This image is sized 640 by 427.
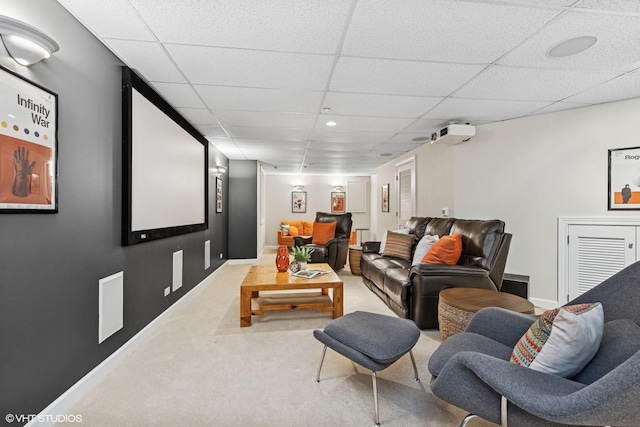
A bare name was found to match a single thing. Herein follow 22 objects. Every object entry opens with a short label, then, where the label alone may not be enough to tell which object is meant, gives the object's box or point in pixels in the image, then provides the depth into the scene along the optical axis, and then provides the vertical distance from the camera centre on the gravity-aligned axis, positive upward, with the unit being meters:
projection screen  2.24 +0.40
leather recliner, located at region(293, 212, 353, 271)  5.04 -0.70
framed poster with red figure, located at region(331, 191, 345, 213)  9.11 +0.22
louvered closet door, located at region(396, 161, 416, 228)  5.26 +0.37
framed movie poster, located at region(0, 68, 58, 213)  1.29 +0.30
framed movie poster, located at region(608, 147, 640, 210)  2.92 +0.34
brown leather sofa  2.69 -0.66
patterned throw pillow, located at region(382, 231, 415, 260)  3.97 -0.53
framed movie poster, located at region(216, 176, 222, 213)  5.09 +0.26
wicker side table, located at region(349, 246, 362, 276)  5.08 -0.94
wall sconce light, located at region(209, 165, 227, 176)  4.78 +0.70
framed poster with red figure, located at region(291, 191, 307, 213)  8.97 +0.24
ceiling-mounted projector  3.62 +1.01
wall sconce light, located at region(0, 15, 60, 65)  1.20 +0.76
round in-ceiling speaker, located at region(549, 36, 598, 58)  1.89 +1.16
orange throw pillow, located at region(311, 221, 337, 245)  5.62 -0.49
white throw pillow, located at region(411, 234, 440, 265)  3.34 -0.45
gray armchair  0.85 -0.64
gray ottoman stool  1.61 -0.80
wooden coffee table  2.81 -0.80
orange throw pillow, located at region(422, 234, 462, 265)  2.98 -0.45
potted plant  3.24 -0.62
